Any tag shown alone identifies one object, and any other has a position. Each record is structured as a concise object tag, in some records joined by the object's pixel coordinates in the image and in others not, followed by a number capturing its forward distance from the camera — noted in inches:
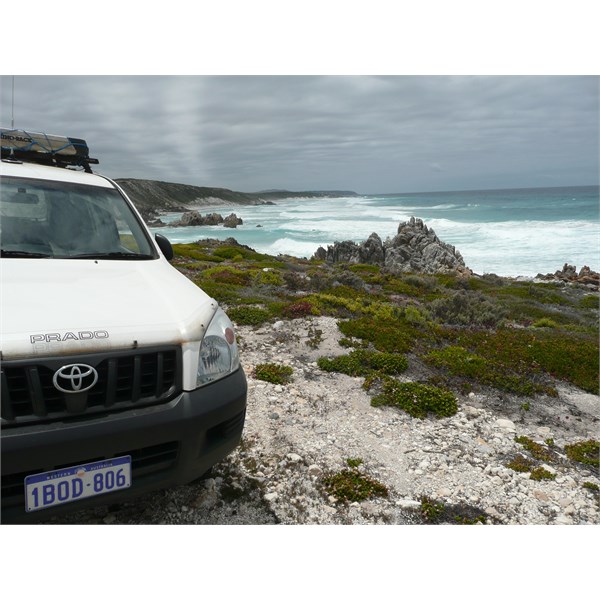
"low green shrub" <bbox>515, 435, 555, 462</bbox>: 194.1
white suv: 93.3
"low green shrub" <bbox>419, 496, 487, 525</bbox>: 150.2
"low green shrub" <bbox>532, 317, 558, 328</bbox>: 517.0
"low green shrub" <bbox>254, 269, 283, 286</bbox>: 583.8
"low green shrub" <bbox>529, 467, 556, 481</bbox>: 177.3
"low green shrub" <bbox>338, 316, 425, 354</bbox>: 314.0
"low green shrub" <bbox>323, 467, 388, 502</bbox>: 156.6
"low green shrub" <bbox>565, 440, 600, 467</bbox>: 194.7
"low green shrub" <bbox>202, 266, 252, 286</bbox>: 559.8
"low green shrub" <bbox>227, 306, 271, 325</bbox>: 361.4
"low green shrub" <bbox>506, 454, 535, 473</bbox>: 182.7
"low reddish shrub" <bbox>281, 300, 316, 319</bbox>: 377.4
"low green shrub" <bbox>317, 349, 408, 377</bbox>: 274.7
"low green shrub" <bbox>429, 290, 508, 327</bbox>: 446.0
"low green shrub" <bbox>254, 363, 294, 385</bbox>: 252.5
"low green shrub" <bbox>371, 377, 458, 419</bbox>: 229.3
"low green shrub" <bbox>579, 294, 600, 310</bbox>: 772.0
